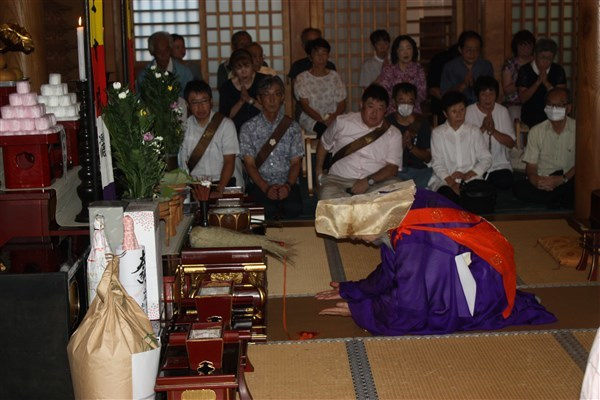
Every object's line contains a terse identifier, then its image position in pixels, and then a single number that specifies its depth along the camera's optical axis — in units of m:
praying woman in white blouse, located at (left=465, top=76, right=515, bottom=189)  7.01
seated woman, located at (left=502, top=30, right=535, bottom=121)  8.16
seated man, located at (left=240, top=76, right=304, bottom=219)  6.36
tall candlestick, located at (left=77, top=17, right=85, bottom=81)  3.33
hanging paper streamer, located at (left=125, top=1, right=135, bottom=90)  4.50
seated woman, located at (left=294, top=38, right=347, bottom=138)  7.83
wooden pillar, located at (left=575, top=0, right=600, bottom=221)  5.52
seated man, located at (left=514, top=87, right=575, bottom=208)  6.59
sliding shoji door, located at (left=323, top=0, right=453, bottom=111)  9.42
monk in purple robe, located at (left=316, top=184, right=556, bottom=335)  3.86
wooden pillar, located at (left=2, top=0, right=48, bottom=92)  5.91
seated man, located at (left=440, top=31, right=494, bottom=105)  8.04
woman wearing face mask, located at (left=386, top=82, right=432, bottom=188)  6.68
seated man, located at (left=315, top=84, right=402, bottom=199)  6.16
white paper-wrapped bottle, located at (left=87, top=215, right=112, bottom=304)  2.89
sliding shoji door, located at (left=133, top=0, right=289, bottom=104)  9.42
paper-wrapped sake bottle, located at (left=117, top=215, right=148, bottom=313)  2.91
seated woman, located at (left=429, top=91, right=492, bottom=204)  6.46
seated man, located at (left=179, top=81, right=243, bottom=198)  6.09
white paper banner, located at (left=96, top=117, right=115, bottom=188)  3.47
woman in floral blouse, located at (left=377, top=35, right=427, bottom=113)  7.90
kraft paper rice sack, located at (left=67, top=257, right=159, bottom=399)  2.65
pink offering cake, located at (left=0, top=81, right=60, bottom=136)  3.63
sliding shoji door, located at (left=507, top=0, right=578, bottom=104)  9.30
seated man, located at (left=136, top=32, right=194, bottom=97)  7.60
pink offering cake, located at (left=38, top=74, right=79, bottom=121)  4.34
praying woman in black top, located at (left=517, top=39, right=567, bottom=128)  7.92
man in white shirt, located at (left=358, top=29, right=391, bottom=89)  8.48
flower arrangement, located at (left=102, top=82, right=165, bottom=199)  3.54
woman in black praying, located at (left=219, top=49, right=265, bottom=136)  7.26
